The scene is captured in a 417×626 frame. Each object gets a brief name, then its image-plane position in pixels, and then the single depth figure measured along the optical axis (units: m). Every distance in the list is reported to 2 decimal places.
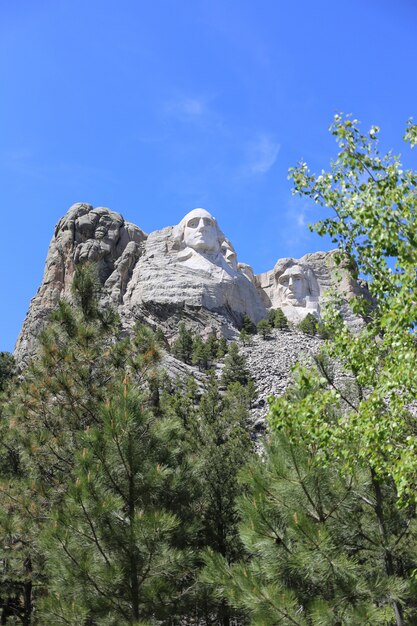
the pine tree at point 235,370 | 55.31
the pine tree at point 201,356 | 60.50
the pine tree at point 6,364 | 40.97
